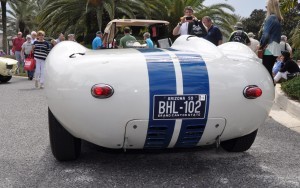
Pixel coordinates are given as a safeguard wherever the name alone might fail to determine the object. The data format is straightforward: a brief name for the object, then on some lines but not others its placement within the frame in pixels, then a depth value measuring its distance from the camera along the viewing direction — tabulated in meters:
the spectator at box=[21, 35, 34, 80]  13.12
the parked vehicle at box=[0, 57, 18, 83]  11.94
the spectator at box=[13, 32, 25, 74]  15.52
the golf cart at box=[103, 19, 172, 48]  5.94
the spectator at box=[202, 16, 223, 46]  7.73
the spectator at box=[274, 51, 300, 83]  8.88
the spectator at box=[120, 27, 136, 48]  5.44
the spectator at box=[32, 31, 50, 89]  9.80
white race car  2.91
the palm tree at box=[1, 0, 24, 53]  29.98
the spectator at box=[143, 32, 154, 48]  5.38
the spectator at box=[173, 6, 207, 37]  6.95
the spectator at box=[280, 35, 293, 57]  10.43
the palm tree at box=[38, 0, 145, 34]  22.25
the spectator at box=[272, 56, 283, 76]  10.41
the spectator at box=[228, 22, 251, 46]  7.91
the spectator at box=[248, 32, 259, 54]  9.25
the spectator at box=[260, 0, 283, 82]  6.21
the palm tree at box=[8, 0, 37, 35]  38.16
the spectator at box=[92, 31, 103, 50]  6.58
